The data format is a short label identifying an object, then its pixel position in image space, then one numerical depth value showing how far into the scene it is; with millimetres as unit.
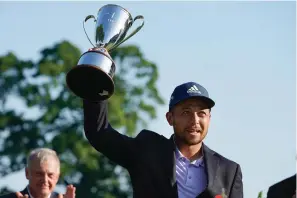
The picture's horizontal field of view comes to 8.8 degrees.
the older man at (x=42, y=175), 14386
